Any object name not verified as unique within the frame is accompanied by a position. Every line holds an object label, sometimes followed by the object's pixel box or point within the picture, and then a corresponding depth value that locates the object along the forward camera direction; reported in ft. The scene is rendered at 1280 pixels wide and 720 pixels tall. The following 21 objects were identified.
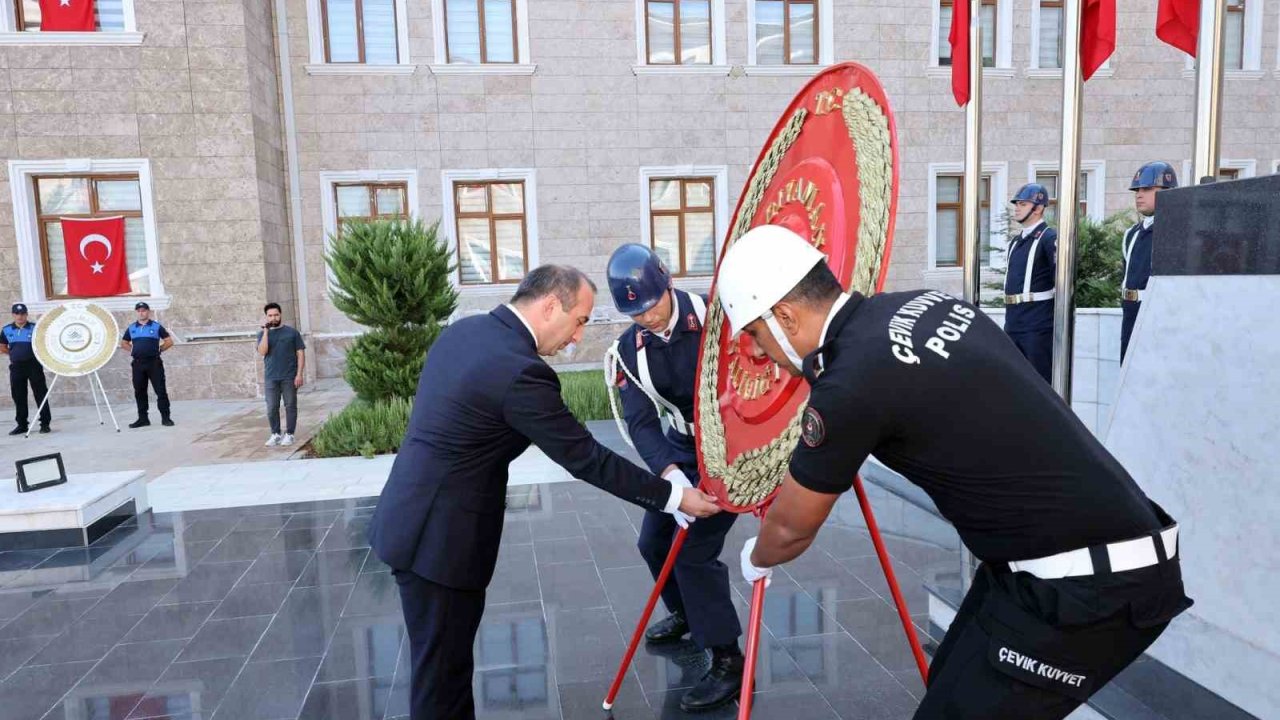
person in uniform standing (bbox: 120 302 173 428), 37.40
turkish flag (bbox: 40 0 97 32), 42.01
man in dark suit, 7.96
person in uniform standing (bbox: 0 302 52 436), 35.78
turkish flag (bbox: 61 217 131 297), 44.29
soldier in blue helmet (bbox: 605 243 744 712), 10.41
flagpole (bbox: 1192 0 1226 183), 10.28
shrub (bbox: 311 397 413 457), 28.78
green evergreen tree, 32.04
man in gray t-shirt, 31.37
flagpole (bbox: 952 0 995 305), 11.79
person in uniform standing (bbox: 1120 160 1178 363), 19.88
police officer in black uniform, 5.15
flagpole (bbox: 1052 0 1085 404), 11.09
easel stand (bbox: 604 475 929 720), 7.11
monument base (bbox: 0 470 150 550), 18.25
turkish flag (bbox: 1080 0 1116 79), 11.63
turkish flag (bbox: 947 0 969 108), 12.53
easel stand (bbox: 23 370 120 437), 36.21
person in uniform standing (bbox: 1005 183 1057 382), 21.85
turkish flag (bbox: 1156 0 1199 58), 12.64
